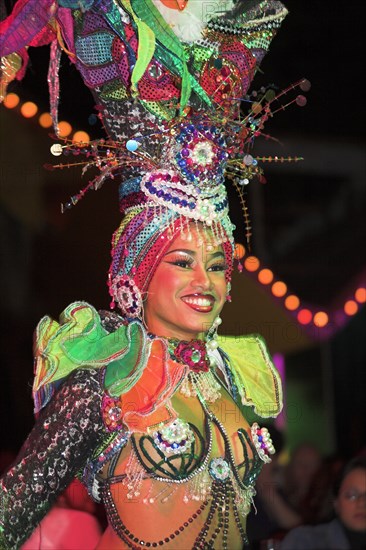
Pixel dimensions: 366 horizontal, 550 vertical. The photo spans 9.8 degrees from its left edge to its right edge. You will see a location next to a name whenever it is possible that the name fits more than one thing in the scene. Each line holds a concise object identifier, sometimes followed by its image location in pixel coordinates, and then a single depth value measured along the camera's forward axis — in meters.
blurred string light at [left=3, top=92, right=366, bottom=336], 8.61
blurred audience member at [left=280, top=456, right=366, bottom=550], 6.58
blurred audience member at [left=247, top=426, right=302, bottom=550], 6.37
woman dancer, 5.17
